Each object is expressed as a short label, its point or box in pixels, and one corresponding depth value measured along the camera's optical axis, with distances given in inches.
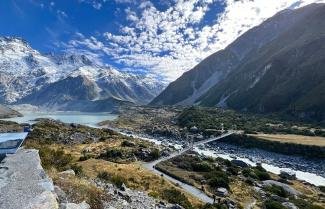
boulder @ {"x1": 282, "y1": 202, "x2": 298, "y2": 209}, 1728.1
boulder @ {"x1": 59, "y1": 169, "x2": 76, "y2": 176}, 1167.3
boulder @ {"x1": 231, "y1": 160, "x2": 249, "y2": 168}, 2864.7
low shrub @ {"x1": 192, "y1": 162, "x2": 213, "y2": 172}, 2427.4
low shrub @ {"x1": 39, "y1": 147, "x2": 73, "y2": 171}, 1491.6
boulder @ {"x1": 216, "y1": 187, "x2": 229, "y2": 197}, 1874.0
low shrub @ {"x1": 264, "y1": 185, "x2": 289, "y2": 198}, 2052.2
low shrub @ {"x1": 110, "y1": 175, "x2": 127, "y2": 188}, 1355.9
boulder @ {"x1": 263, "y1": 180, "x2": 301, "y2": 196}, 2151.5
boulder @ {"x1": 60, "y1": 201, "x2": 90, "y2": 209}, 788.4
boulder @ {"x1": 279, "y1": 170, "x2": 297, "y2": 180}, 2650.1
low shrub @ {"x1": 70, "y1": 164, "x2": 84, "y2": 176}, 1432.6
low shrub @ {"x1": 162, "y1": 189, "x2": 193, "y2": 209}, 1402.8
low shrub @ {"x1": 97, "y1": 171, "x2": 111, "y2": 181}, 1455.0
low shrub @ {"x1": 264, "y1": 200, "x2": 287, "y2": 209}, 1674.3
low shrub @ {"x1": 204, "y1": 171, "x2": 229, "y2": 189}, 2028.8
